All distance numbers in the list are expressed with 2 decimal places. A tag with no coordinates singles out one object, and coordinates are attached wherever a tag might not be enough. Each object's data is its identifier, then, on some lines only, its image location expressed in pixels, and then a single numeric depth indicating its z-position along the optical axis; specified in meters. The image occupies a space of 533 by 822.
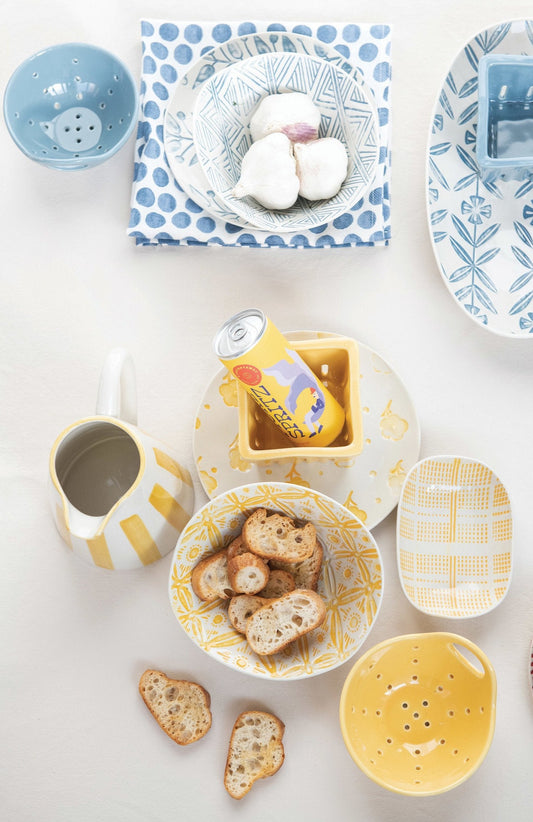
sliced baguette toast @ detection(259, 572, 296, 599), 0.79
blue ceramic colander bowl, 0.86
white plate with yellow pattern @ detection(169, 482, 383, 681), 0.76
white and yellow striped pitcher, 0.70
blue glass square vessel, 0.81
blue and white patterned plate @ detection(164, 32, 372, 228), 0.85
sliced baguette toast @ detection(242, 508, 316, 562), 0.77
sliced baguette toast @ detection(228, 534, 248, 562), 0.78
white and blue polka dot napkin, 0.86
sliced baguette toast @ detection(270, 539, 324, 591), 0.79
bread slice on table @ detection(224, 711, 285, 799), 0.83
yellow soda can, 0.68
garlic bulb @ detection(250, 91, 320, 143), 0.83
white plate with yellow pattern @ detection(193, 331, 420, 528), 0.84
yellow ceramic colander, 0.78
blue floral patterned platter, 0.85
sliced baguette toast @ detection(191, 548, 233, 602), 0.78
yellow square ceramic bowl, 0.74
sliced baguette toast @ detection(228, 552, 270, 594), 0.77
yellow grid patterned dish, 0.82
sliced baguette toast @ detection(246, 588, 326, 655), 0.76
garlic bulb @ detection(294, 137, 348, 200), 0.81
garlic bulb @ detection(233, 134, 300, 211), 0.81
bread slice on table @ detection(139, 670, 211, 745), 0.84
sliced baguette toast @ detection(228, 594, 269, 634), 0.78
